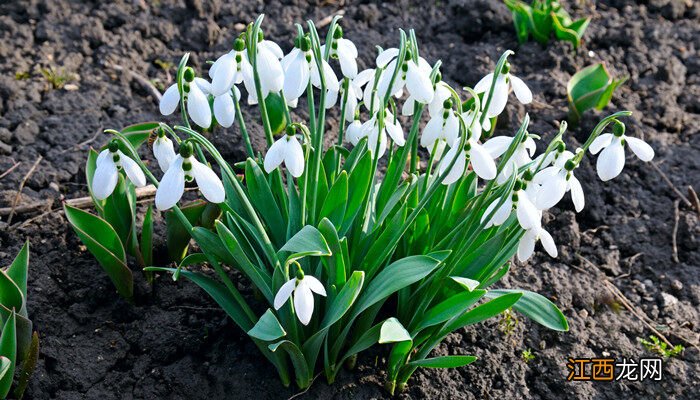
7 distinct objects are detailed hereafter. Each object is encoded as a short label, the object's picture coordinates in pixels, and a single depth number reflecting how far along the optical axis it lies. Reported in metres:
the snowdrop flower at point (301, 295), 0.88
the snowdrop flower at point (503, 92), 0.93
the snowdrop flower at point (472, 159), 0.90
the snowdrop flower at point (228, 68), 0.90
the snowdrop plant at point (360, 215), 0.90
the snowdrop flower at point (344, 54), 0.92
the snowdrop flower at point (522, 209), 0.89
